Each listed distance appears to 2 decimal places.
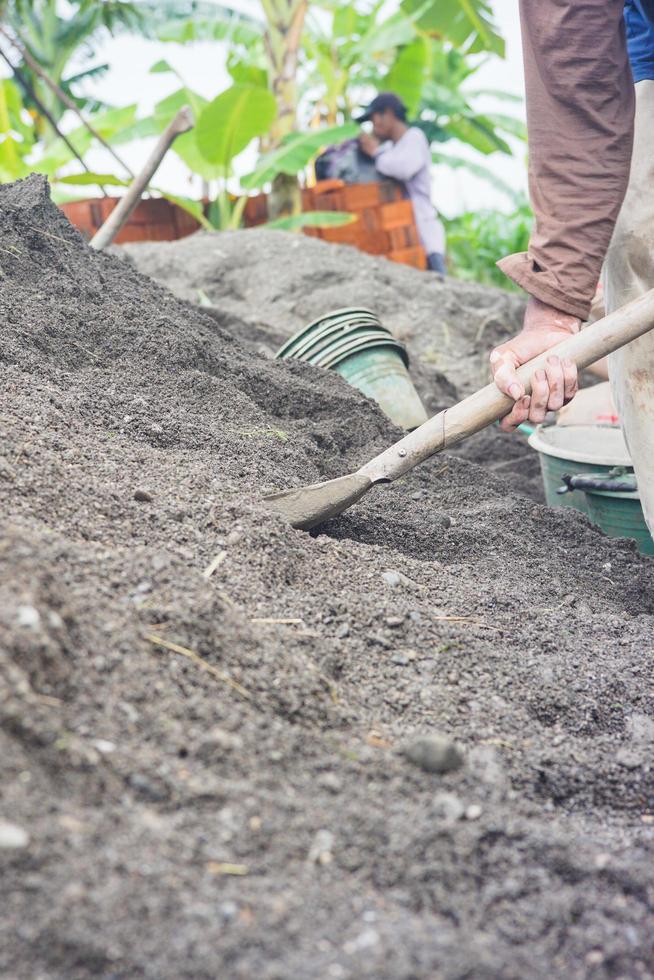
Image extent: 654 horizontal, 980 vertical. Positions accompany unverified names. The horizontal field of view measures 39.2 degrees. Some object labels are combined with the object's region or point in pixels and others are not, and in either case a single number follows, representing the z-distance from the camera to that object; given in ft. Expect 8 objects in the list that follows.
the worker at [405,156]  29.27
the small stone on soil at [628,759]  5.43
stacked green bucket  12.25
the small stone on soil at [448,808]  4.47
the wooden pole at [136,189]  11.92
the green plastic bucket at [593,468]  10.16
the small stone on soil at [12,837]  3.74
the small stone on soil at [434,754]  4.78
